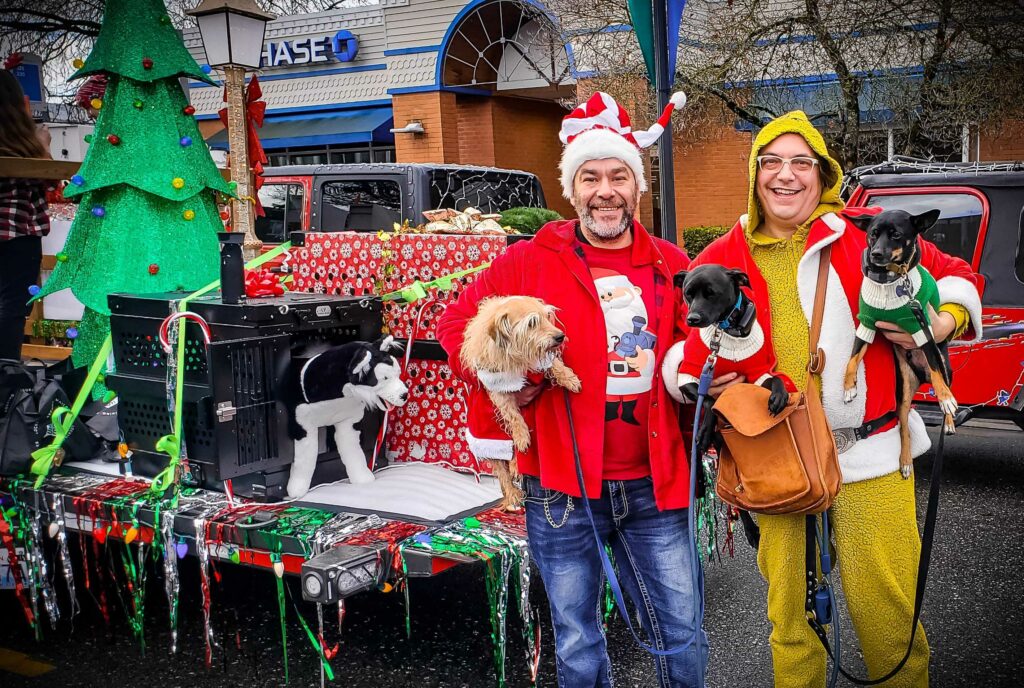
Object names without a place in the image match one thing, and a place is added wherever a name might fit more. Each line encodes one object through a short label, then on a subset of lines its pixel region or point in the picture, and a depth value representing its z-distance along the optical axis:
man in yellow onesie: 2.79
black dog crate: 4.26
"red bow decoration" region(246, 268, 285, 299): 4.73
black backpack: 4.63
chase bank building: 18.67
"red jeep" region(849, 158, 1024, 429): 6.20
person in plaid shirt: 5.50
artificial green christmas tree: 5.39
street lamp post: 6.89
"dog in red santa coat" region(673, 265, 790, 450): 2.51
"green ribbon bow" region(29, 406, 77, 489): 4.61
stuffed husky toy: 4.42
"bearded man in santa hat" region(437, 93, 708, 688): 2.82
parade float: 3.92
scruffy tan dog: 2.69
